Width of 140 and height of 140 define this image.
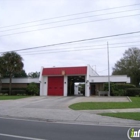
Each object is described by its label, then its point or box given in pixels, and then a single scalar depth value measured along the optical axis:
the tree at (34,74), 77.84
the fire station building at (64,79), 34.19
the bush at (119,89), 32.22
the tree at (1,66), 36.34
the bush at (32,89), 36.51
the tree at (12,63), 36.50
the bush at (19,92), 37.13
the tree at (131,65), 54.53
